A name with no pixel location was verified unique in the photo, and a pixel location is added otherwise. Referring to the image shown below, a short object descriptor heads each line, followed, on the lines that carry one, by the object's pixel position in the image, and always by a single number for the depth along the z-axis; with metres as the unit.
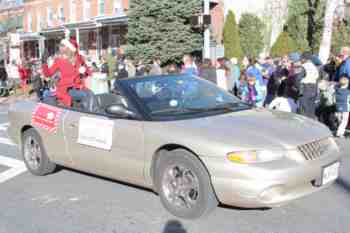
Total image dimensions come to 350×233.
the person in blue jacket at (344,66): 9.25
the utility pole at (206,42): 17.08
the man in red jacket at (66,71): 6.77
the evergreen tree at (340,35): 22.62
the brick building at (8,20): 33.06
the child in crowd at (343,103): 8.90
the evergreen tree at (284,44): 24.27
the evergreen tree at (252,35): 25.94
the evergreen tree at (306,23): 23.98
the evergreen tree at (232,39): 26.17
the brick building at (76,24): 31.06
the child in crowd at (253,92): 10.59
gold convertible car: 4.18
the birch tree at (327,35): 17.23
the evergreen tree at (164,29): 22.41
